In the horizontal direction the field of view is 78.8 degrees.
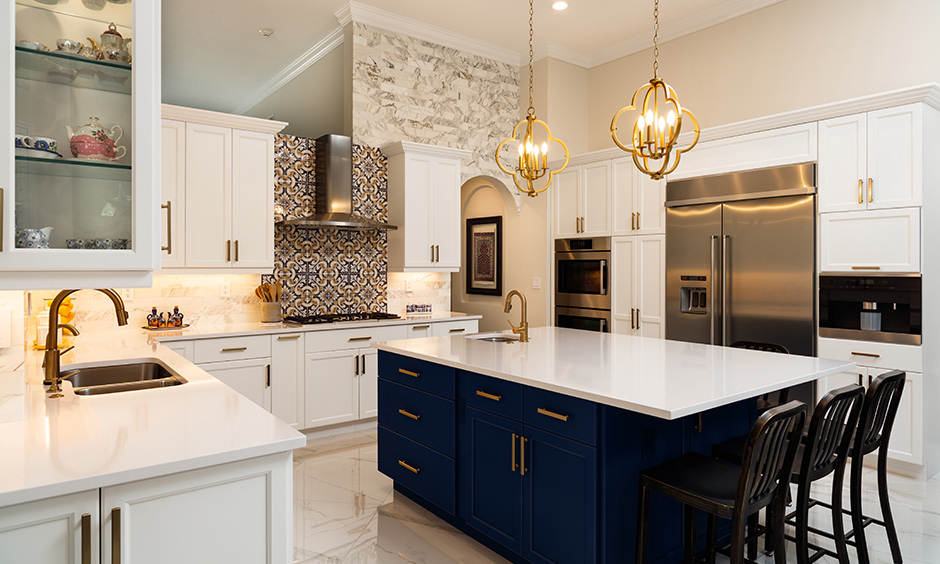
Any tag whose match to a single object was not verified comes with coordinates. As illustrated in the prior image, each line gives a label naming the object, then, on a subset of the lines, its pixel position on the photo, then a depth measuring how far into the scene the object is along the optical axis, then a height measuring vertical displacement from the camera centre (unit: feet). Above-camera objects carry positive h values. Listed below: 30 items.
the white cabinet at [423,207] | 17.12 +2.23
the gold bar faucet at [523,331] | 11.11 -1.02
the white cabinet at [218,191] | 13.71 +2.21
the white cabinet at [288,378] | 14.29 -2.49
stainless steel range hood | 15.96 +2.78
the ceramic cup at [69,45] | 4.78 +1.97
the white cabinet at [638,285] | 16.57 -0.19
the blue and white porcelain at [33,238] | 4.50 +0.34
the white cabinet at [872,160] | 11.83 +2.56
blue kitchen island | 7.15 -2.18
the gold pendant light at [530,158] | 11.00 +2.36
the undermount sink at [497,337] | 11.60 -1.21
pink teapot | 4.78 +1.17
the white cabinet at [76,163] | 4.50 +0.97
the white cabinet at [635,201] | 16.46 +2.30
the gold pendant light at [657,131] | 8.65 +2.31
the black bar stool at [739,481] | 6.29 -2.49
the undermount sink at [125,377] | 7.62 -1.40
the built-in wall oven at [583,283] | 18.10 -0.14
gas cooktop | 15.43 -1.08
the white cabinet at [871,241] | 11.85 +0.81
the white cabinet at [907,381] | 11.91 -2.15
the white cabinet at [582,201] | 17.95 +2.55
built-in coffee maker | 11.91 -0.64
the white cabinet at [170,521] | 4.21 -1.93
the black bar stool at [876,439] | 7.91 -2.36
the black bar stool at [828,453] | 7.09 -2.29
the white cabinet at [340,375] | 14.84 -2.56
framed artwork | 22.49 +0.95
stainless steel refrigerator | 13.50 +0.52
